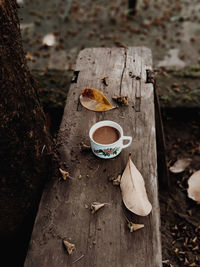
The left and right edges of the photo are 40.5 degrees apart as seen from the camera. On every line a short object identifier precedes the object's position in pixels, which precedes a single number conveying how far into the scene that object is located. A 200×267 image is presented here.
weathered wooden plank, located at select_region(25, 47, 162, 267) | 1.21
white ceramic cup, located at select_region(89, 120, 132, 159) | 1.45
